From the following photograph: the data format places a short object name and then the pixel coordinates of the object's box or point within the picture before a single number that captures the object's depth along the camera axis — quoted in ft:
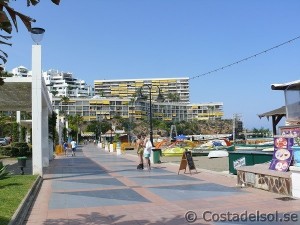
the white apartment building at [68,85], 567.59
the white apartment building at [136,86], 516.73
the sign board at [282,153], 33.78
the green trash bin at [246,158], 41.93
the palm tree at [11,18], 10.02
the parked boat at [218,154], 89.76
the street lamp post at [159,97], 92.68
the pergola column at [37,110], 51.08
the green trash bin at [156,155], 76.33
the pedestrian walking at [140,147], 62.69
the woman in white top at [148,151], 61.82
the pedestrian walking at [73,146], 120.68
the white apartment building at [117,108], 491.72
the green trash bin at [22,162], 52.71
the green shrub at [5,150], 106.11
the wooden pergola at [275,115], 89.93
